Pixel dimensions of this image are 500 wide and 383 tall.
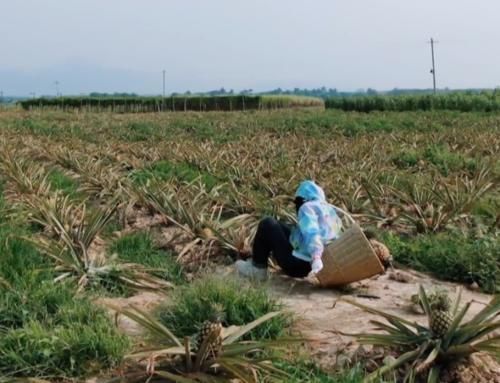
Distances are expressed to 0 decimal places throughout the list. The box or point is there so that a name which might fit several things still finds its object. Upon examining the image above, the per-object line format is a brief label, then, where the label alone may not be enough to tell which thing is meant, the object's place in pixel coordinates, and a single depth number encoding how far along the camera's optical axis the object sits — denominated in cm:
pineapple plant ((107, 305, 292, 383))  320
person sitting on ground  493
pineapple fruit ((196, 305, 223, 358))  325
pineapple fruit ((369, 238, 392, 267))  509
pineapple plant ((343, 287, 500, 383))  325
